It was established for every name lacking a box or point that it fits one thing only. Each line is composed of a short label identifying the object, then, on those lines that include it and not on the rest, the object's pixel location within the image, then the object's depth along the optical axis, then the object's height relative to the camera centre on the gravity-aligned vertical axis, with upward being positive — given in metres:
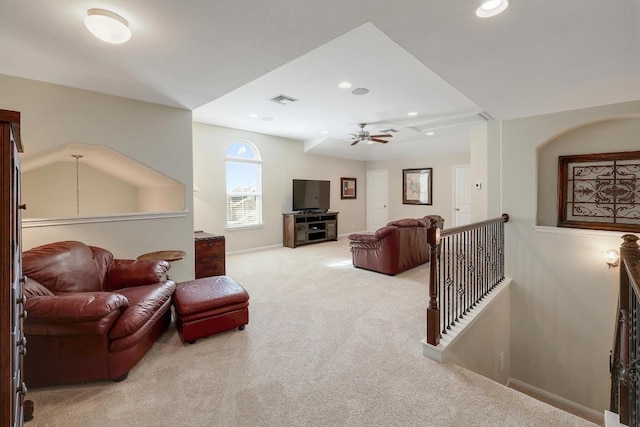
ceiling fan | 5.92 +1.43
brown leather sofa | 4.70 -0.71
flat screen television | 7.56 +0.30
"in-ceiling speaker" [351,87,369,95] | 3.99 +1.60
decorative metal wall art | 3.57 +0.17
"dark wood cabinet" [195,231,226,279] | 4.28 -0.73
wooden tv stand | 7.21 -0.57
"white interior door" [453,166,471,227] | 7.99 +0.28
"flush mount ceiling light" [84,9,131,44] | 1.85 +1.19
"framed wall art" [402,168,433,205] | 8.77 +0.60
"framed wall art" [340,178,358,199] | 9.24 +0.58
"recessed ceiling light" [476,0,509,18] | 1.72 +1.20
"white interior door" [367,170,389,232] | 9.69 +0.23
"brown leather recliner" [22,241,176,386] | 1.92 -0.82
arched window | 6.54 +0.50
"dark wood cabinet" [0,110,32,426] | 0.90 -0.20
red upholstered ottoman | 2.55 -0.92
